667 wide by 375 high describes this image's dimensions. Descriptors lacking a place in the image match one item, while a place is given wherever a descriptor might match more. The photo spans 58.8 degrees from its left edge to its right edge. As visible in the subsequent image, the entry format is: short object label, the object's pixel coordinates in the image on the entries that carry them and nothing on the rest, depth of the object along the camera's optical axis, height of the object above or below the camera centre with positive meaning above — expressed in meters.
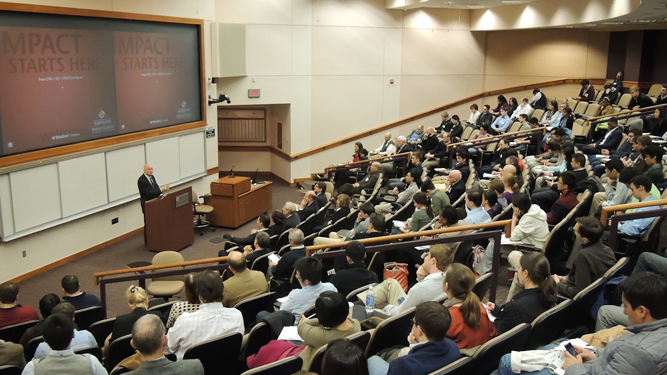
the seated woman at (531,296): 3.60 -1.31
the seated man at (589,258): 4.24 -1.25
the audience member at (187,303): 4.29 -1.64
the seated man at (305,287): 4.30 -1.52
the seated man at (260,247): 6.38 -1.83
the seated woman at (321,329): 3.38 -1.43
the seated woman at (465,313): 3.38 -1.33
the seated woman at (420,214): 6.64 -1.50
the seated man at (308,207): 8.41 -1.84
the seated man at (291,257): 5.72 -1.70
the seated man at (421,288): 3.97 -1.42
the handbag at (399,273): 5.15 -1.67
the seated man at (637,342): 2.50 -1.12
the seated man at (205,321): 3.86 -1.59
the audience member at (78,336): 4.18 -1.83
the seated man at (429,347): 2.96 -1.35
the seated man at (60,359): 3.26 -1.56
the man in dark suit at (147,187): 9.16 -1.70
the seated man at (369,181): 10.18 -1.77
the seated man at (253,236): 7.59 -2.03
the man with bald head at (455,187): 7.89 -1.41
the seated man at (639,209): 5.13 -1.13
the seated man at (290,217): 7.73 -1.82
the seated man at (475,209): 6.19 -1.36
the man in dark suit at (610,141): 9.47 -0.94
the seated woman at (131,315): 4.29 -1.72
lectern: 9.01 -2.23
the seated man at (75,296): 5.21 -1.95
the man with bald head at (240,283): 4.91 -1.70
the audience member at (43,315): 4.43 -1.89
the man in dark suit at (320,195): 8.75 -1.73
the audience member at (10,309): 4.89 -1.94
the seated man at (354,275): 4.74 -1.55
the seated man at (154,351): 3.04 -1.41
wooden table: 10.37 -2.18
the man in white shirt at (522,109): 13.58 -0.66
